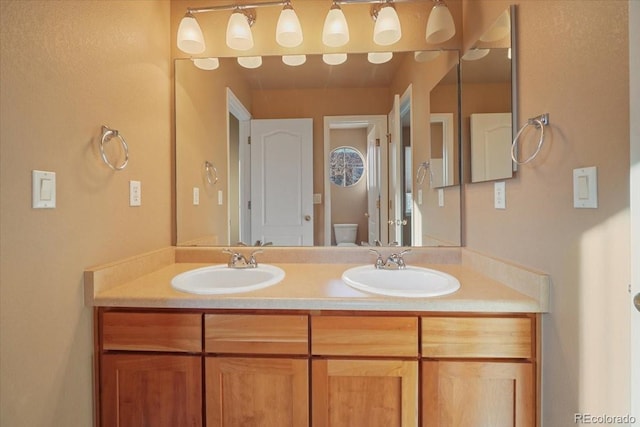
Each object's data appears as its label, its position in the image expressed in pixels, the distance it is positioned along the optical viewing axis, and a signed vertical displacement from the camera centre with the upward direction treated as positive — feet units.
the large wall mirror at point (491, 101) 4.03 +1.56
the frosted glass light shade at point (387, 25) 5.25 +3.10
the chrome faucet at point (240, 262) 5.18 -0.86
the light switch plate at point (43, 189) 3.01 +0.21
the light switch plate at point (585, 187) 2.72 +0.19
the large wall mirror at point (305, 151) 5.65 +1.08
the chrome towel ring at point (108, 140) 3.92 +0.88
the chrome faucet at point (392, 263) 4.96 -0.86
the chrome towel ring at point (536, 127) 3.39 +0.90
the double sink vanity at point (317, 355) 3.55 -1.70
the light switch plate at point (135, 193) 4.56 +0.26
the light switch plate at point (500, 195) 4.20 +0.19
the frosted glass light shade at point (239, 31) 5.38 +3.08
